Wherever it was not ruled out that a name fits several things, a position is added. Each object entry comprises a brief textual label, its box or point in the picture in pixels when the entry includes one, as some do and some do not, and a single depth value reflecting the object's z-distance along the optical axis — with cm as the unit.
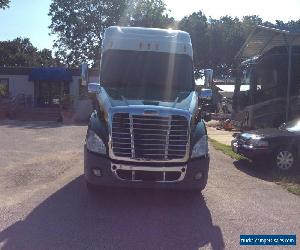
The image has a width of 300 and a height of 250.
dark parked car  628
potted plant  1616
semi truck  418
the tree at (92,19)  2755
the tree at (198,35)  3239
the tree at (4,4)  1900
